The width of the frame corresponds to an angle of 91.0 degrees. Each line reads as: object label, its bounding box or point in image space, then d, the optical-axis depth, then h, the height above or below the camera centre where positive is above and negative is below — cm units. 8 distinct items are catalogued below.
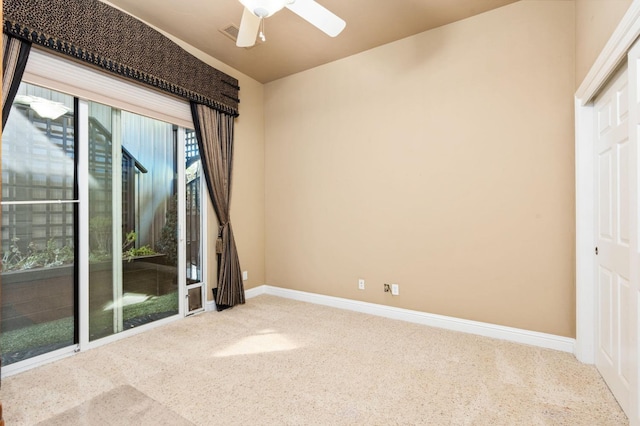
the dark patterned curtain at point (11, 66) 205 +101
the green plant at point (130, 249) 294 -30
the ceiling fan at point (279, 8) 175 +127
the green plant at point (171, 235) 331 -20
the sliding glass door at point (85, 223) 230 -5
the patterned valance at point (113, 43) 217 +144
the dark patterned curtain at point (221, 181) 353 +42
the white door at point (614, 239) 180 -18
